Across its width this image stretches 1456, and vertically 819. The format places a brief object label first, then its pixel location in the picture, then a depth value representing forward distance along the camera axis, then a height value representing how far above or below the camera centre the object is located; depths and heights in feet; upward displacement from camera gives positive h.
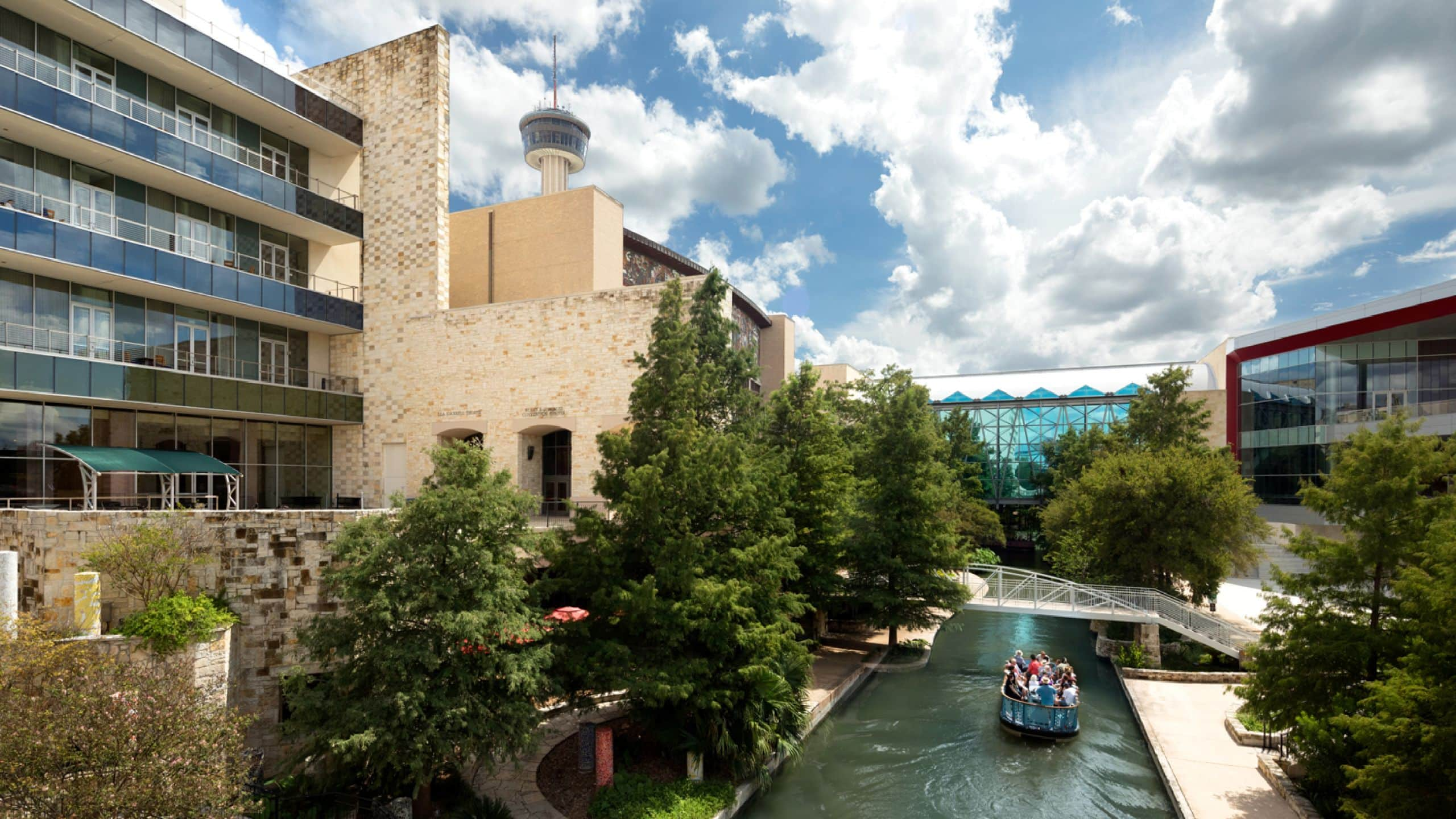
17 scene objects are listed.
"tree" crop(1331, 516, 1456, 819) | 31.65 -14.08
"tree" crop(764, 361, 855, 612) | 75.36 -6.91
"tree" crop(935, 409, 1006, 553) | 130.31 -15.61
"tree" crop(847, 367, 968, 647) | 78.69 -12.80
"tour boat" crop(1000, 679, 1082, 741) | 60.64 -26.22
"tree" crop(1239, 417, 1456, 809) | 42.37 -11.73
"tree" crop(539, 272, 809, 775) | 46.57 -11.30
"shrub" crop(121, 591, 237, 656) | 43.04 -12.70
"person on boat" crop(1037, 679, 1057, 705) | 61.26 -24.05
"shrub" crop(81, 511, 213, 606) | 43.83 -8.69
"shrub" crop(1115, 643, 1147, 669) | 78.79 -27.07
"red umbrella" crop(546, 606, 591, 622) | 48.01 -13.62
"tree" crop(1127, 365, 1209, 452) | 106.83 -0.45
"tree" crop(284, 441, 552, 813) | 37.93 -12.60
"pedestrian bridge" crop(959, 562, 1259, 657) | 77.25 -21.94
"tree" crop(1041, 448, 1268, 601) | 82.43 -12.61
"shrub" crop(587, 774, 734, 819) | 42.96 -23.79
